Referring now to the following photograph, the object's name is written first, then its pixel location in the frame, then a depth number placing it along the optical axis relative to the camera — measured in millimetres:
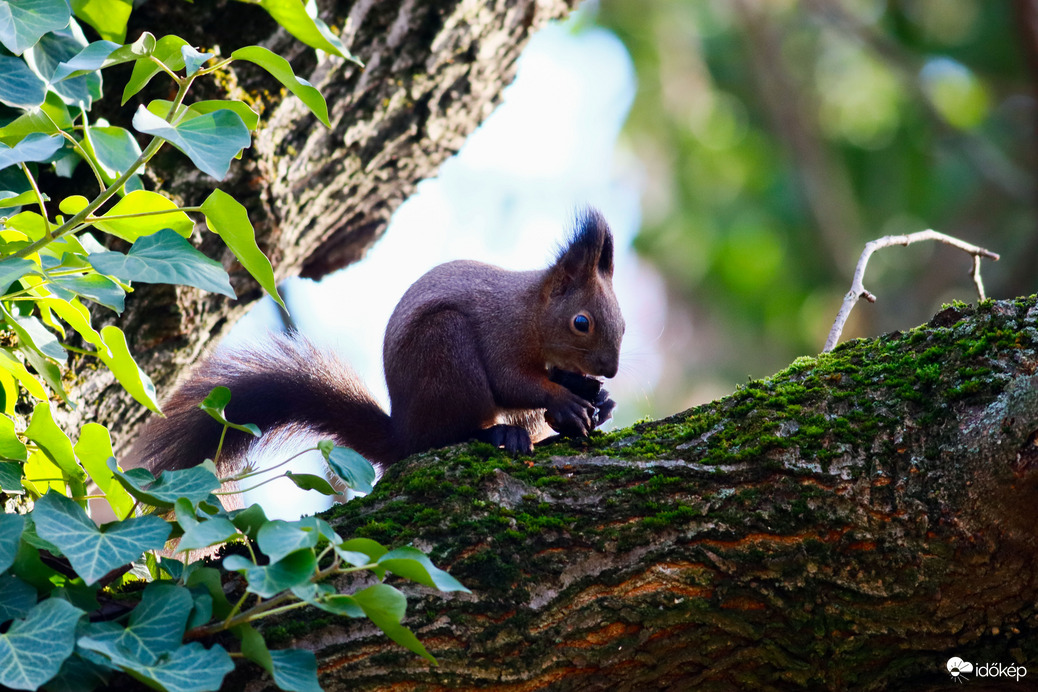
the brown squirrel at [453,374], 7981
